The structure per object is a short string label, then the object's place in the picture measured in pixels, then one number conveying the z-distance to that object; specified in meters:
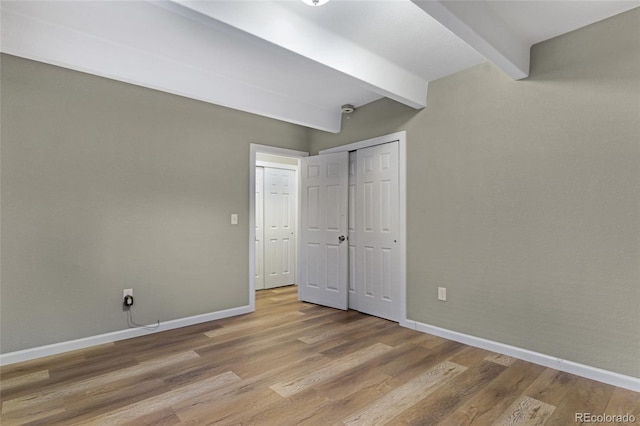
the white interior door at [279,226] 5.55
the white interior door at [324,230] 4.25
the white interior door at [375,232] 3.67
